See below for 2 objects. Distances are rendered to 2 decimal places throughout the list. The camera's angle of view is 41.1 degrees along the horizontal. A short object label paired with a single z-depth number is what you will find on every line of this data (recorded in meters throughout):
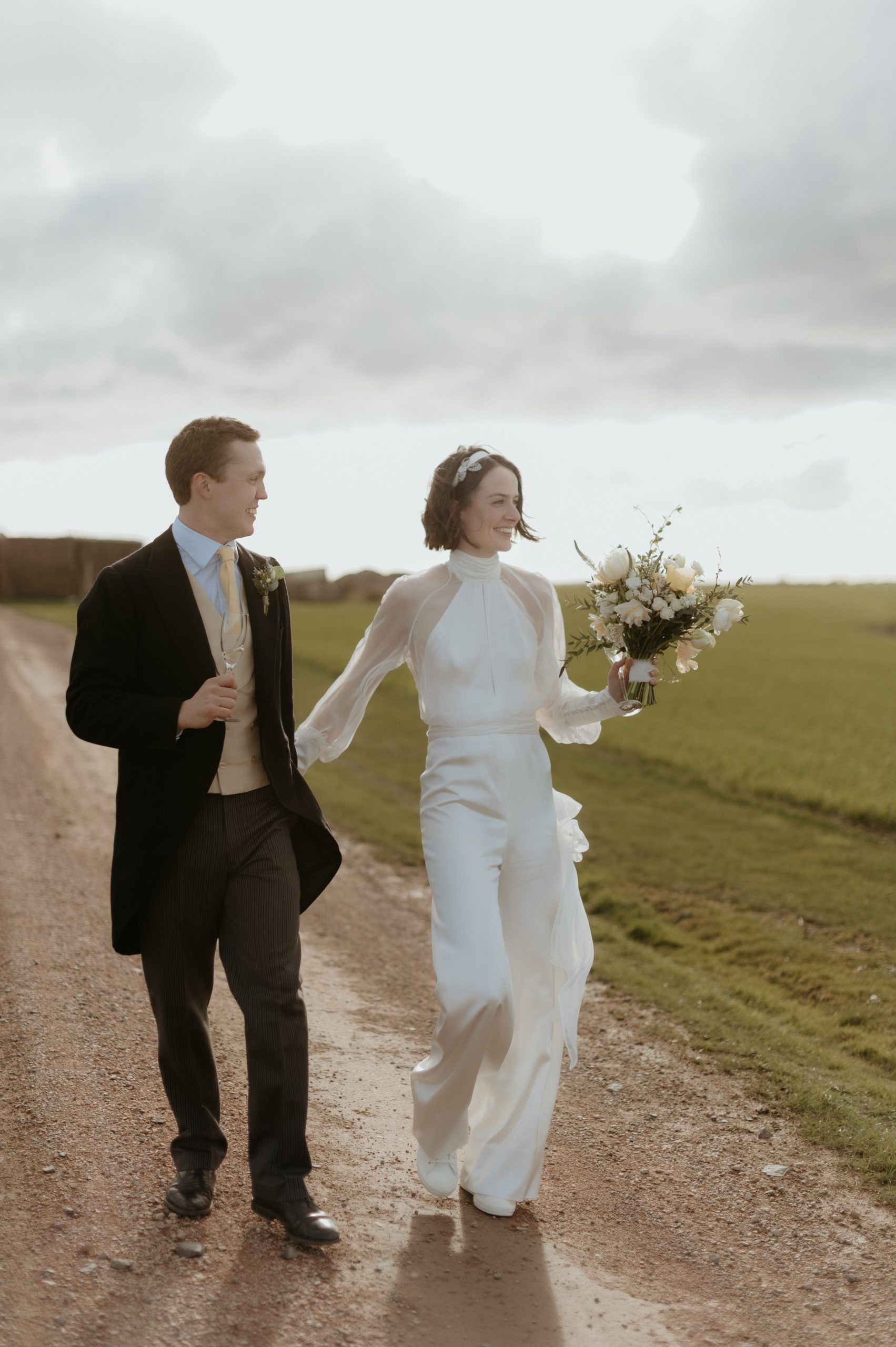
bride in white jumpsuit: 4.41
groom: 4.25
